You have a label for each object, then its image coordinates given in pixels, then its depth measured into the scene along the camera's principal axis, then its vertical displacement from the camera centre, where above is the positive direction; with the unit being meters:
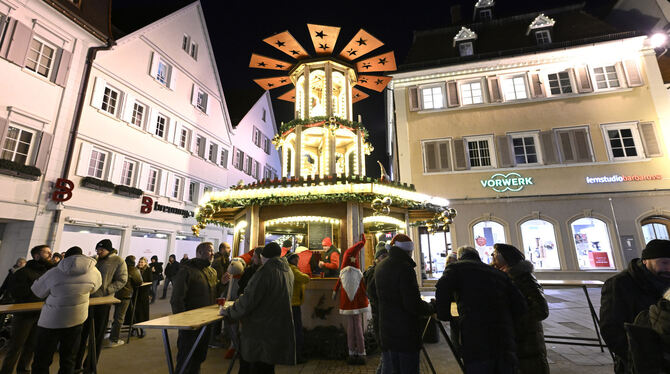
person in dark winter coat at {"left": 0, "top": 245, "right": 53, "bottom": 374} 4.55 -0.96
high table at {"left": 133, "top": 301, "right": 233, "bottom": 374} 3.32 -0.78
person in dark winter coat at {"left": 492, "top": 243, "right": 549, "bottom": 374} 2.99 -0.78
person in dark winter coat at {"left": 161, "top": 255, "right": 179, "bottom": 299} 12.73 -0.64
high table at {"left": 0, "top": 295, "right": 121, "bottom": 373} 4.34 -0.75
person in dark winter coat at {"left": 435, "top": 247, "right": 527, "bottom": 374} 2.66 -0.57
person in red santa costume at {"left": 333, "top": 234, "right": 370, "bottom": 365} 5.51 -0.99
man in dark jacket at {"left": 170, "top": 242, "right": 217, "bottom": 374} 4.29 -0.60
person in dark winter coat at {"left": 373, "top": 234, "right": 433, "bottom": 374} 3.19 -0.63
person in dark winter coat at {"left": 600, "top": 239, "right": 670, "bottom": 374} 2.48 -0.36
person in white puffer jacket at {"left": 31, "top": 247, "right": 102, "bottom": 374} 3.89 -0.69
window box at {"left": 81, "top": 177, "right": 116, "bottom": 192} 12.37 +2.80
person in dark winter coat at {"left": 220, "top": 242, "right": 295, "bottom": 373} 3.22 -0.72
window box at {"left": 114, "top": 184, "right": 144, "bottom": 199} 13.68 +2.75
